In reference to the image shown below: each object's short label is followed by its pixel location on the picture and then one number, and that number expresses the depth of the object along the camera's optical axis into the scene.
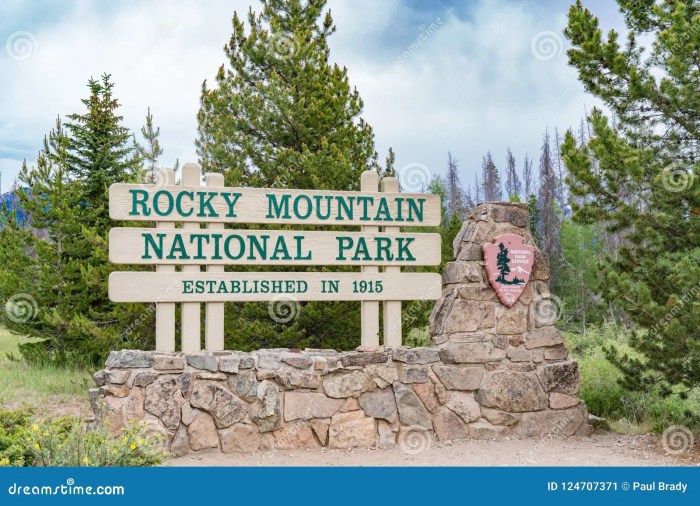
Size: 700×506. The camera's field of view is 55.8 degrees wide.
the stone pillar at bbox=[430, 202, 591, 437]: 7.64
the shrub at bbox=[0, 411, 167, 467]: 5.03
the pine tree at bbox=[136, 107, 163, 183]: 13.76
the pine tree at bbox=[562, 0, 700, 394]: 7.16
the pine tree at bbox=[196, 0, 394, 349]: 9.81
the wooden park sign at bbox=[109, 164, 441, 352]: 7.02
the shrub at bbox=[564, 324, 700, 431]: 8.26
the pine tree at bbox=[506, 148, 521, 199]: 41.96
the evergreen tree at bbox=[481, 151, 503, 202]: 39.47
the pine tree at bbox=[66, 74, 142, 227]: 13.17
